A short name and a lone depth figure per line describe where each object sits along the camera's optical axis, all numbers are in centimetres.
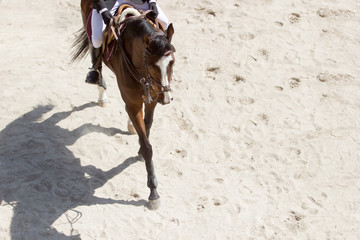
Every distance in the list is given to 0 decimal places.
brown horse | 1052
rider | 1252
